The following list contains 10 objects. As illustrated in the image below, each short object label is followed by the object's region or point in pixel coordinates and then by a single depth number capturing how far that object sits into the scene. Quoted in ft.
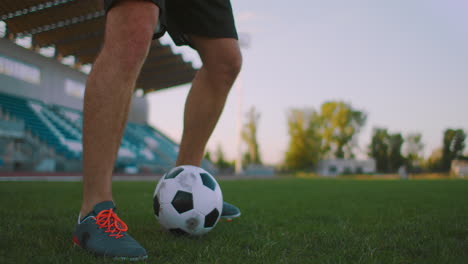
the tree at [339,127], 178.70
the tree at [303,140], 165.89
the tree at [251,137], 147.95
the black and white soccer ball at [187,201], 5.43
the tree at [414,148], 200.13
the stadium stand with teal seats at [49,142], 47.32
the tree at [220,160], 139.32
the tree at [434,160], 192.84
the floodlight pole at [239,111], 84.33
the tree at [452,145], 190.19
